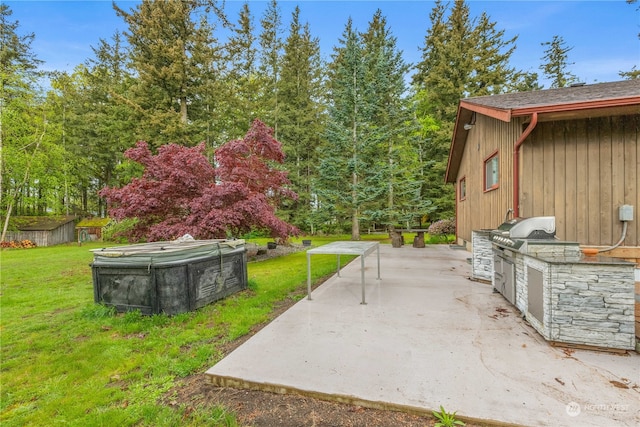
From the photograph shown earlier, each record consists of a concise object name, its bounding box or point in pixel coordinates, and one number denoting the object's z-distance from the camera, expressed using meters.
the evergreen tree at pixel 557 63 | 20.69
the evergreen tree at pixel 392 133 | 13.99
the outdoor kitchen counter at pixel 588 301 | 2.46
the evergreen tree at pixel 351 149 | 13.62
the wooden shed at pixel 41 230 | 16.53
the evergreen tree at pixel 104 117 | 17.55
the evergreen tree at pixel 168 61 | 14.73
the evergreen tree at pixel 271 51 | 17.42
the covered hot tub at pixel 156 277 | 3.62
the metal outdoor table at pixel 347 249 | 3.94
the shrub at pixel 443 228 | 13.50
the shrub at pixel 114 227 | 11.25
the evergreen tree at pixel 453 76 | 16.69
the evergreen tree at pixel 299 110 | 16.83
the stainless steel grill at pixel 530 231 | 3.58
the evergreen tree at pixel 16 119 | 15.10
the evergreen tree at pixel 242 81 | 17.17
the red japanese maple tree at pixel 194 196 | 6.65
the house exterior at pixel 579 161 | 4.39
